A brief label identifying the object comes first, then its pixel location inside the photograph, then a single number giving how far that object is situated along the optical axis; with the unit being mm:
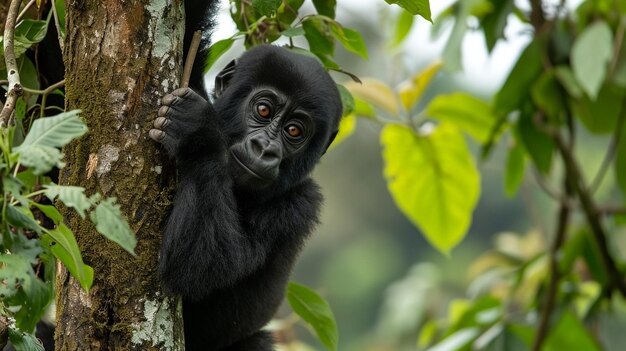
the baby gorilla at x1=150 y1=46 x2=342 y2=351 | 5848
